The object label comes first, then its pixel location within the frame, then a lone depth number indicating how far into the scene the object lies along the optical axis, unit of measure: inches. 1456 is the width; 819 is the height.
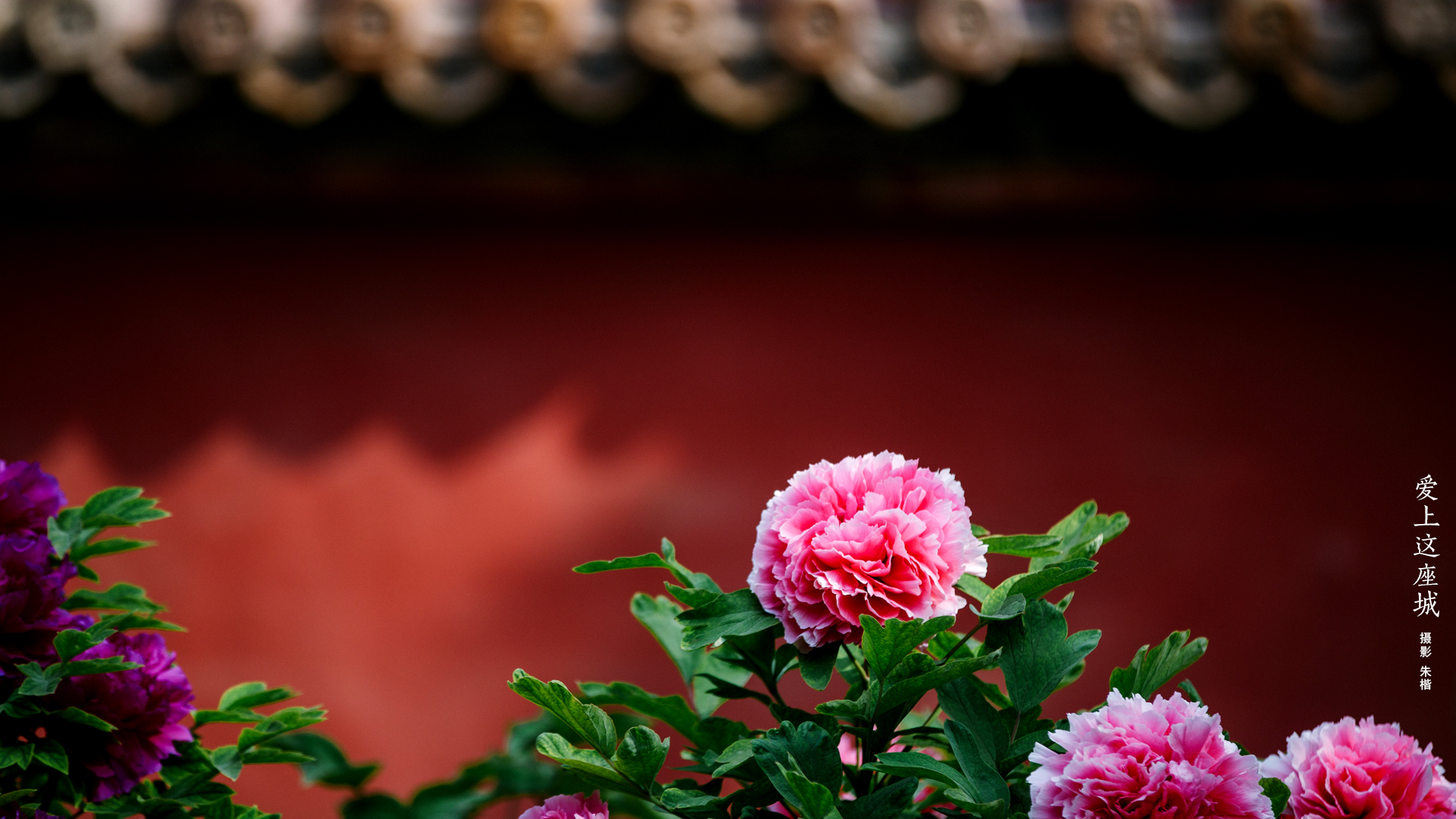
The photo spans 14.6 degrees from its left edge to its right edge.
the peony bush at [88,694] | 154.7
